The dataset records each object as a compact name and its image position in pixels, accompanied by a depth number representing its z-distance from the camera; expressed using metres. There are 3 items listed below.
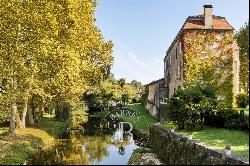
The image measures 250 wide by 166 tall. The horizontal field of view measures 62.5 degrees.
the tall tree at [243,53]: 27.69
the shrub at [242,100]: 20.20
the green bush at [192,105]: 15.72
